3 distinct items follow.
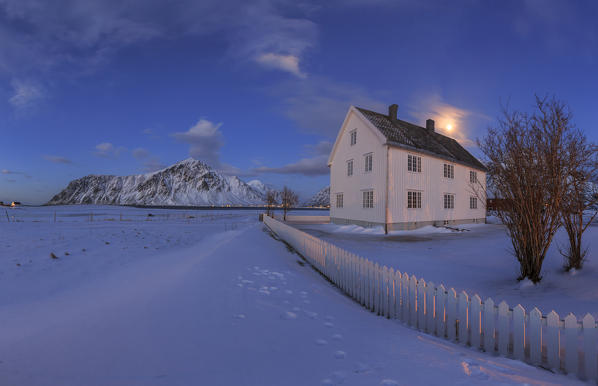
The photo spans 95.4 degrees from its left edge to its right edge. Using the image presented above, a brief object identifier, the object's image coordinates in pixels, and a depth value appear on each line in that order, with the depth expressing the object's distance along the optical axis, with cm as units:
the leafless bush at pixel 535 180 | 660
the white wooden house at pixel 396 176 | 2008
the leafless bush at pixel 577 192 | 671
